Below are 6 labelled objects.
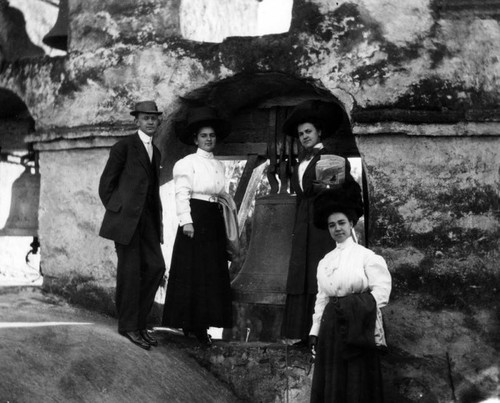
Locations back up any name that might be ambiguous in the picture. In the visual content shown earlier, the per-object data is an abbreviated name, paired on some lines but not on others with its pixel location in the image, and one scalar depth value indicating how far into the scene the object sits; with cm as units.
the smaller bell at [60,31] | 795
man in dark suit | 644
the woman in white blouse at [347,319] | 534
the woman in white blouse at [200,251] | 670
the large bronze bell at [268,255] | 684
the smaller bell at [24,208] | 845
